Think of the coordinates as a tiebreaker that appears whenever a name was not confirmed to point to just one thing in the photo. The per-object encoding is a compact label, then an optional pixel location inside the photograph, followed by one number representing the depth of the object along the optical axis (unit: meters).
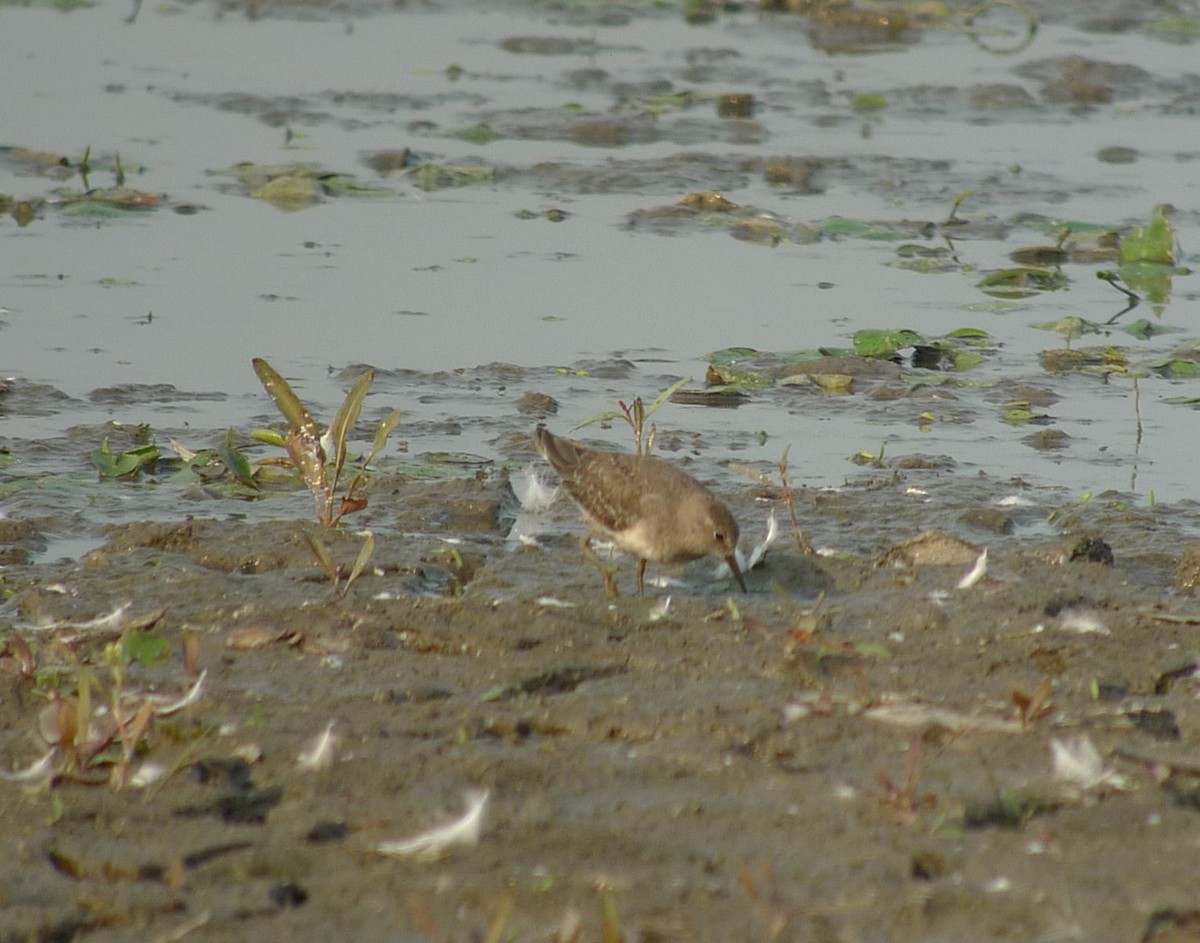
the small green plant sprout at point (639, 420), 13.36
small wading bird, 12.59
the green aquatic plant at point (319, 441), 12.91
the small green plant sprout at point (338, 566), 11.33
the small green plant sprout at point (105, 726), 8.55
